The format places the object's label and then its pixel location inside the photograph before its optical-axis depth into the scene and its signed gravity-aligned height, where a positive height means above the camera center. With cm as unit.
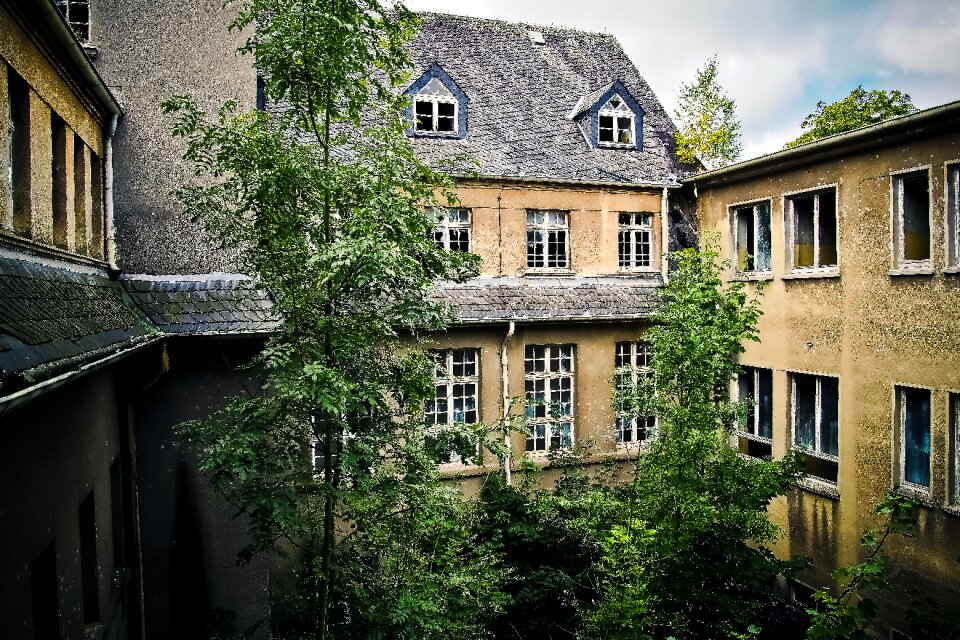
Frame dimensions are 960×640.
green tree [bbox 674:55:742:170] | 1930 +586
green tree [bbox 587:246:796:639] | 761 -222
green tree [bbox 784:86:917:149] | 2302 +729
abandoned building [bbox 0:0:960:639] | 512 +36
